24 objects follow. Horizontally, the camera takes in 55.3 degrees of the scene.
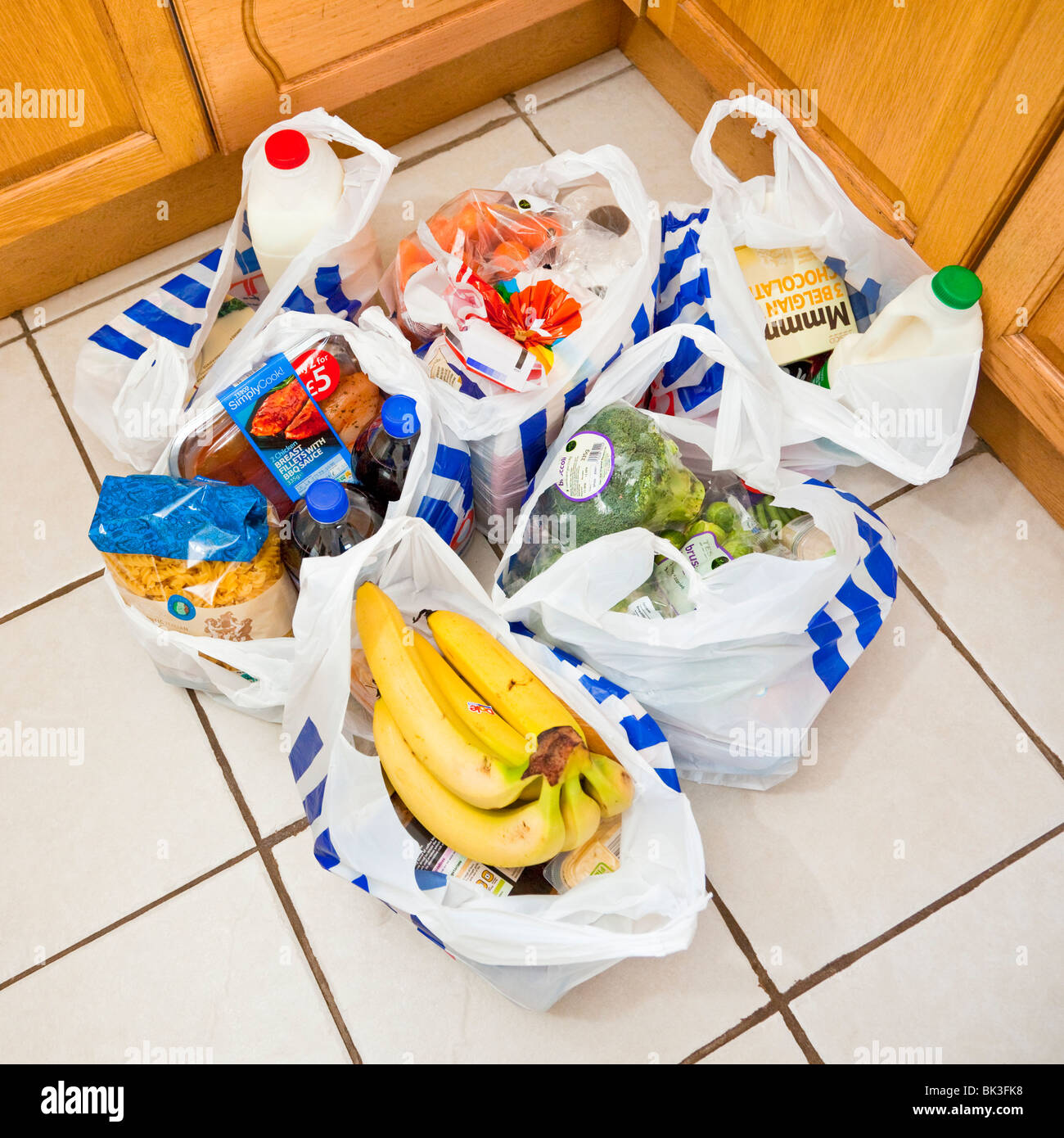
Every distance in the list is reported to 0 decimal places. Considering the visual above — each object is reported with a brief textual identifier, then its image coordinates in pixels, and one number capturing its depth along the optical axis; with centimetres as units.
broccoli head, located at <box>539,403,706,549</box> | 99
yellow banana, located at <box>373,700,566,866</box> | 86
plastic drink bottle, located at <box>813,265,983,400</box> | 103
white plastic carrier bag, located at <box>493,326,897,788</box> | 94
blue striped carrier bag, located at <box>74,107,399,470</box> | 106
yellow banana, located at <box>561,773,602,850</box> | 88
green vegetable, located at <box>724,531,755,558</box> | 103
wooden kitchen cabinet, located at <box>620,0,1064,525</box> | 93
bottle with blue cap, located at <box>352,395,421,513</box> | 96
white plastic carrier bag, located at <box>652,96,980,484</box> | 109
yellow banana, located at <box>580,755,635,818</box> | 90
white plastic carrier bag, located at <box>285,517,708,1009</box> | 87
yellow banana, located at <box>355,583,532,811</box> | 87
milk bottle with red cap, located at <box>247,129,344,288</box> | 104
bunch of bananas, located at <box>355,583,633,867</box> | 87
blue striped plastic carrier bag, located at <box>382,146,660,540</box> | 103
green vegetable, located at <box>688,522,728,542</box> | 103
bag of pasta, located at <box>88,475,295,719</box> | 89
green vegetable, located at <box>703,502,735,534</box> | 106
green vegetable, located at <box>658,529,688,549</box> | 104
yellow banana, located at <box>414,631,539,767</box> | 88
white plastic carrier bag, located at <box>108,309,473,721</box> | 97
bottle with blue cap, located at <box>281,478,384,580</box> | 98
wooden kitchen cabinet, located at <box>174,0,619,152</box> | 110
